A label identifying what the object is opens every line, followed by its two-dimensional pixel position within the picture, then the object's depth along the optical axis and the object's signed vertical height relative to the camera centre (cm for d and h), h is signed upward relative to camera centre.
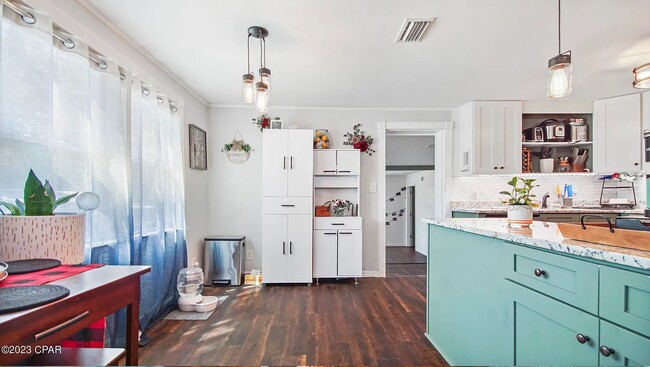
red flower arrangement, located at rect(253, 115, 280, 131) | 399 +81
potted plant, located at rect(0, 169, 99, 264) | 113 -19
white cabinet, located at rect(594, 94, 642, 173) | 360 +58
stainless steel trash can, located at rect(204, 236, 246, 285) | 369 -101
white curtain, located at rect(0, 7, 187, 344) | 143 +23
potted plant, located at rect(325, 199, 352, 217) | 403 -35
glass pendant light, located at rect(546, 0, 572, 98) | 169 +62
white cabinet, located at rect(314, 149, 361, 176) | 400 +25
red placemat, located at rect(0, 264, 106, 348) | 100 -36
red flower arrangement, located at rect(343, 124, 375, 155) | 411 +59
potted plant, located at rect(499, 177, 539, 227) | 169 -18
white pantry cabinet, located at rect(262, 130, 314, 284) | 373 -31
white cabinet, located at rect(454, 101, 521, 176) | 385 +58
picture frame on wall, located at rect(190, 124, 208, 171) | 353 +41
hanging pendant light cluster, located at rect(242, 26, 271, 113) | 208 +67
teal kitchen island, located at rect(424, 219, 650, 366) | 88 -48
